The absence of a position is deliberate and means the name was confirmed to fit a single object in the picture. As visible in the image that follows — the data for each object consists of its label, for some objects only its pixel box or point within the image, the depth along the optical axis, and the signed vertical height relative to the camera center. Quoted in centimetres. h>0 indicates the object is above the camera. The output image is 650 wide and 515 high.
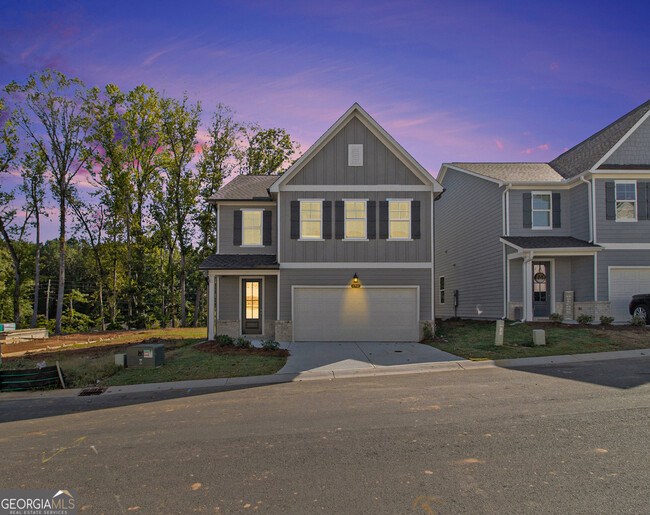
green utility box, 1261 -234
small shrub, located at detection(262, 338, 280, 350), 1449 -233
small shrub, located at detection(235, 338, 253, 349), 1508 -237
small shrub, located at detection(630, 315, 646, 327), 1670 -179
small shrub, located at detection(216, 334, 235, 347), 1547 -233
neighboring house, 1838 +187
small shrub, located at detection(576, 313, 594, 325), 1761 -180
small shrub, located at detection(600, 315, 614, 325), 1730 -180
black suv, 1683 -125
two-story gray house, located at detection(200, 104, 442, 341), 1717 +119
